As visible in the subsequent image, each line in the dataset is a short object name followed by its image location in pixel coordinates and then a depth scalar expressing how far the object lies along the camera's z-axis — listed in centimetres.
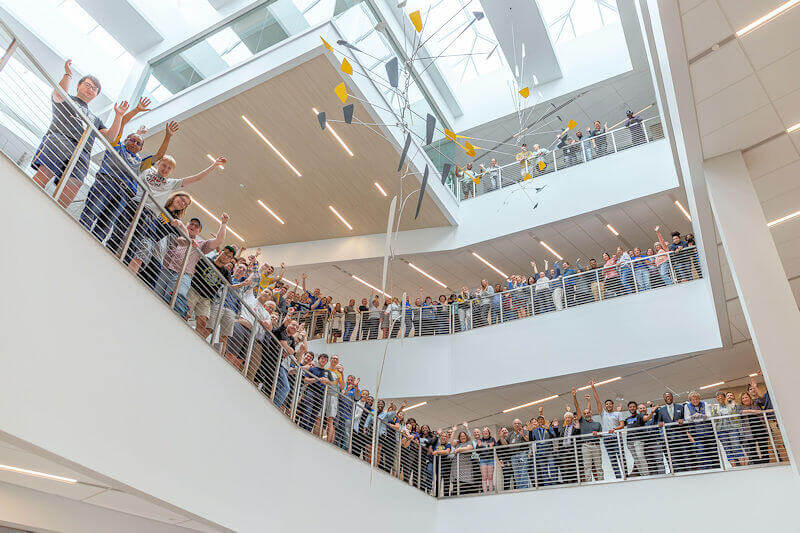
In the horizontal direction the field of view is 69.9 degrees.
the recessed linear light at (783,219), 761
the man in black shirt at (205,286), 561
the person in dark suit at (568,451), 861
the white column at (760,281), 614
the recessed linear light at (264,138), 1129
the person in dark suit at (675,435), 789
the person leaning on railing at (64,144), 401
